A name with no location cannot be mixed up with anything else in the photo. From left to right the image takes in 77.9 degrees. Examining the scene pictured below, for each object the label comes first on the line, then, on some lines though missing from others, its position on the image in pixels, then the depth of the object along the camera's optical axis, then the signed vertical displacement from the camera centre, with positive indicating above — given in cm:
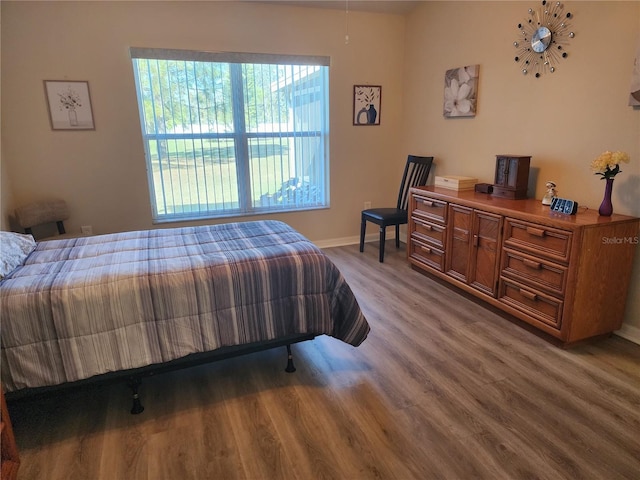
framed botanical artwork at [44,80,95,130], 342 +38
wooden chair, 405 -71
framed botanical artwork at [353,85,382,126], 448 +43
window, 378 +15
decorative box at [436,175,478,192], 350 -37
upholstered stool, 331 -57
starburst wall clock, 278 +72
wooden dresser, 236 -78
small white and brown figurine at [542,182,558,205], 277 -38
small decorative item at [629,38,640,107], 235 +31
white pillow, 197 -53
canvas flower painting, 361 +46
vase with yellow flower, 237 -18
